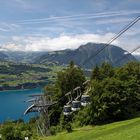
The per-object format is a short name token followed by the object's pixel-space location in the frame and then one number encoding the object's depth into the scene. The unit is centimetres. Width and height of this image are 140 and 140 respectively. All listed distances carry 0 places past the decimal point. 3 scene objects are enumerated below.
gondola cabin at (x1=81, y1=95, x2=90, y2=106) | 3613
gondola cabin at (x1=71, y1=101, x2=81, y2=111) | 3637
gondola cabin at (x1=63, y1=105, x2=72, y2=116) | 3657
